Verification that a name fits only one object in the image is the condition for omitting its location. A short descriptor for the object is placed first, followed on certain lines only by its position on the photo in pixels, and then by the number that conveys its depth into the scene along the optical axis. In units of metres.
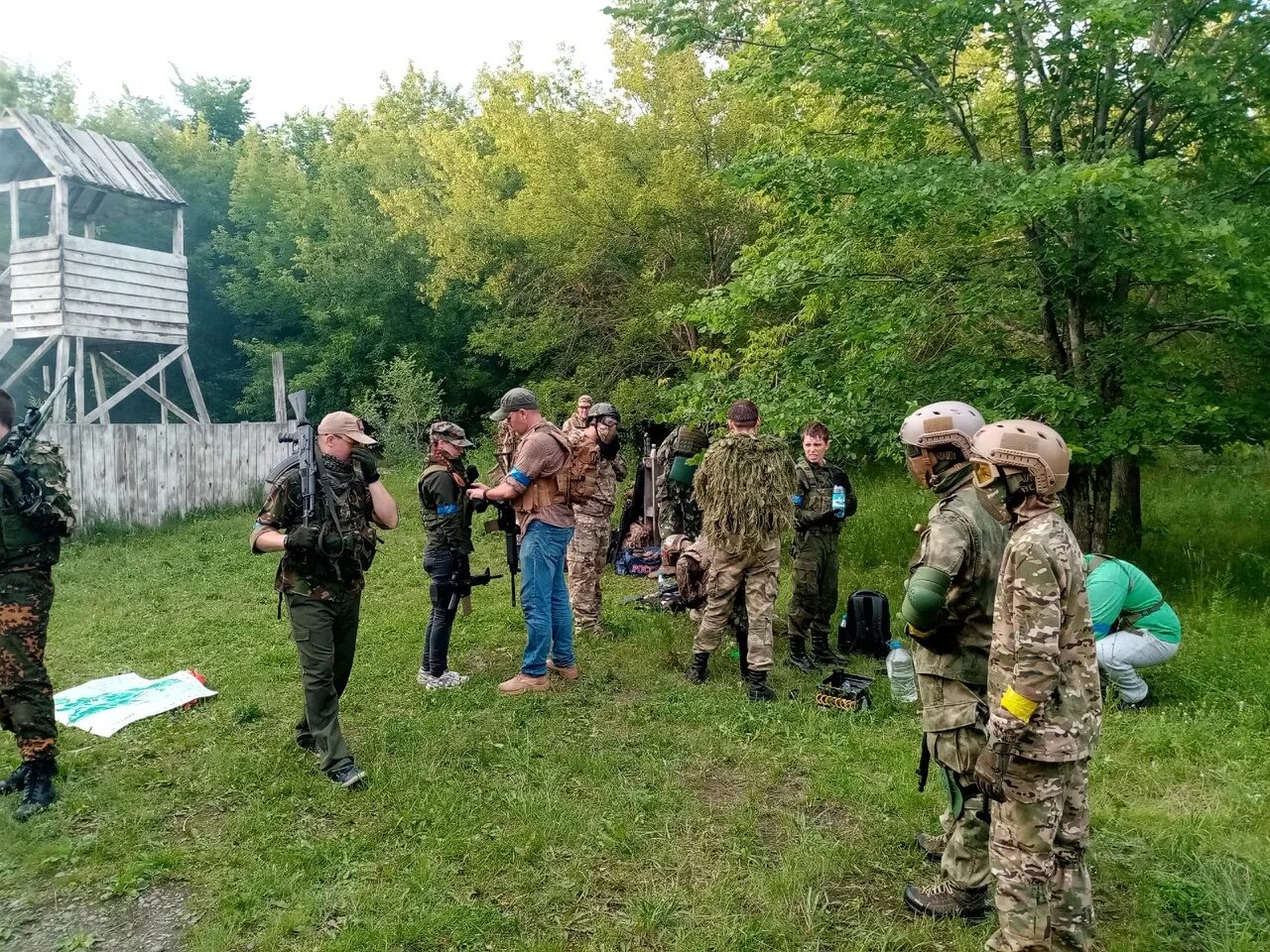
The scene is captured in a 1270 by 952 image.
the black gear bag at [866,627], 7.15
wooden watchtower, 14.09
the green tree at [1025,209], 6.14
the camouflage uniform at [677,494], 10.03
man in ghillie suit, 5.96
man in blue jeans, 5.86
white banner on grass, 5.57
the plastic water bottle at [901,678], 5.78
